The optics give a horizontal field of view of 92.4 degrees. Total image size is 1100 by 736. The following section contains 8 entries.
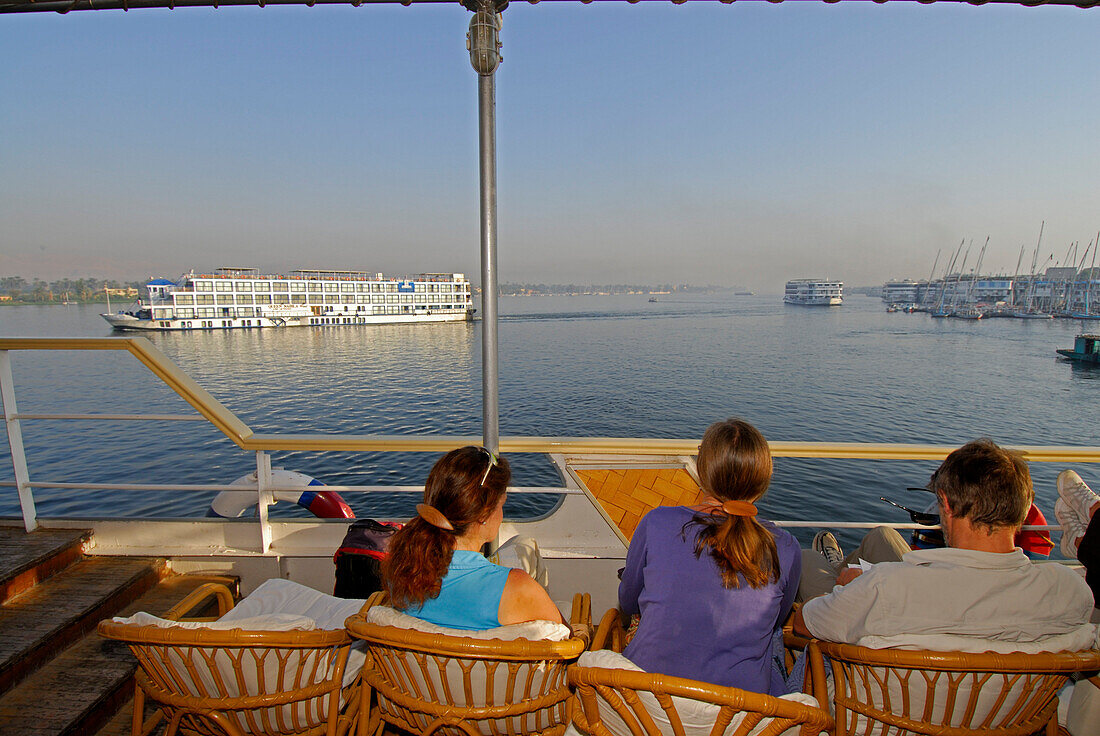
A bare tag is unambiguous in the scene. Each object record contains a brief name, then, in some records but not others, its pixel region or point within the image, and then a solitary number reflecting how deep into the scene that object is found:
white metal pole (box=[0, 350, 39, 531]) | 2.44
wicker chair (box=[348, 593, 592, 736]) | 1.06
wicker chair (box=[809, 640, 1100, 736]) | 1.05
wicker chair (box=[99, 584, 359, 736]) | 1.14
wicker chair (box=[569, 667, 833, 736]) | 0.91
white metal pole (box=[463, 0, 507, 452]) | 2.00
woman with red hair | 1.24
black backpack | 2.15
